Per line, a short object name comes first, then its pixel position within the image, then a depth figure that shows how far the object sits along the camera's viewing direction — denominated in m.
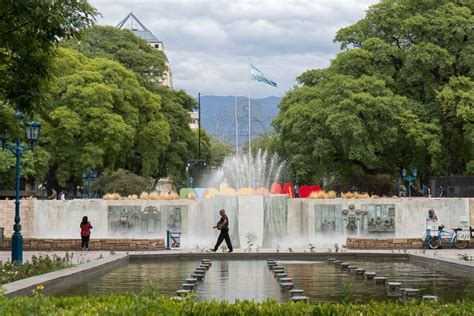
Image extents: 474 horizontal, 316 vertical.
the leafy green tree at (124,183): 65.56
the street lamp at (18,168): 25.33
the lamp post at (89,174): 62.47
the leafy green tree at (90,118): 59.84
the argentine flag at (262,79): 66.19
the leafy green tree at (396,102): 52.41
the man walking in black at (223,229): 33.29
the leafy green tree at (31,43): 20.44
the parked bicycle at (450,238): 35.38
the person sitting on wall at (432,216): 37.06
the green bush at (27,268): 19.50
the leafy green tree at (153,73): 79.12
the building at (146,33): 181.09
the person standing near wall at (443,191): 43.12
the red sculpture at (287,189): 47.63
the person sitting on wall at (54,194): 57.48
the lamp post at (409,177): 55.79
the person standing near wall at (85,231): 34.31
